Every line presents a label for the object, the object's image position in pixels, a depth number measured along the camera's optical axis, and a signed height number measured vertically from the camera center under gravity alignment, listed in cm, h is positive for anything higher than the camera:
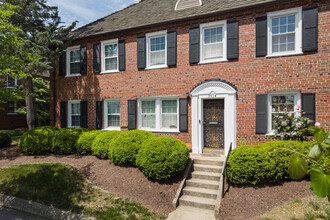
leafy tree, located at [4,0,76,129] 1037 +388
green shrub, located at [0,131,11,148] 1044 -173
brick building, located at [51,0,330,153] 739 +172
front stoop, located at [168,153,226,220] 559 -247
